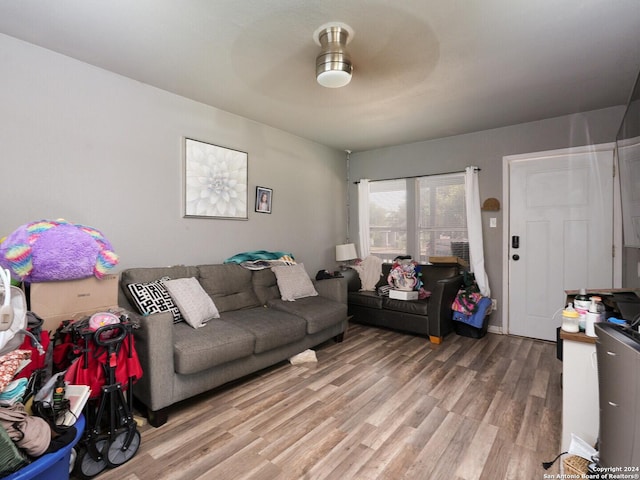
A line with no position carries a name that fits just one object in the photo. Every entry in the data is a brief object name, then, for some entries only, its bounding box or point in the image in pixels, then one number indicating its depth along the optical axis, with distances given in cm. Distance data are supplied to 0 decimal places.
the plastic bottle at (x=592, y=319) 153
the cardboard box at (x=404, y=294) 371
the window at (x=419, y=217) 426
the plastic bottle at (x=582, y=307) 162
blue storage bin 108
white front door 337
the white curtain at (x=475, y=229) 391
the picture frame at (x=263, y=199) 379
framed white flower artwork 310
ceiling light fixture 199
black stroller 162
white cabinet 153
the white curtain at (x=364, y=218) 497
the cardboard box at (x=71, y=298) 183
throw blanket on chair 435
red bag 165
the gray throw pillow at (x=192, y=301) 244
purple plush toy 173
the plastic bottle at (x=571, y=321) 160
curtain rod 402
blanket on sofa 344
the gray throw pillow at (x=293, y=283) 333
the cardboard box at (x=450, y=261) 399
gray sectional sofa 199
